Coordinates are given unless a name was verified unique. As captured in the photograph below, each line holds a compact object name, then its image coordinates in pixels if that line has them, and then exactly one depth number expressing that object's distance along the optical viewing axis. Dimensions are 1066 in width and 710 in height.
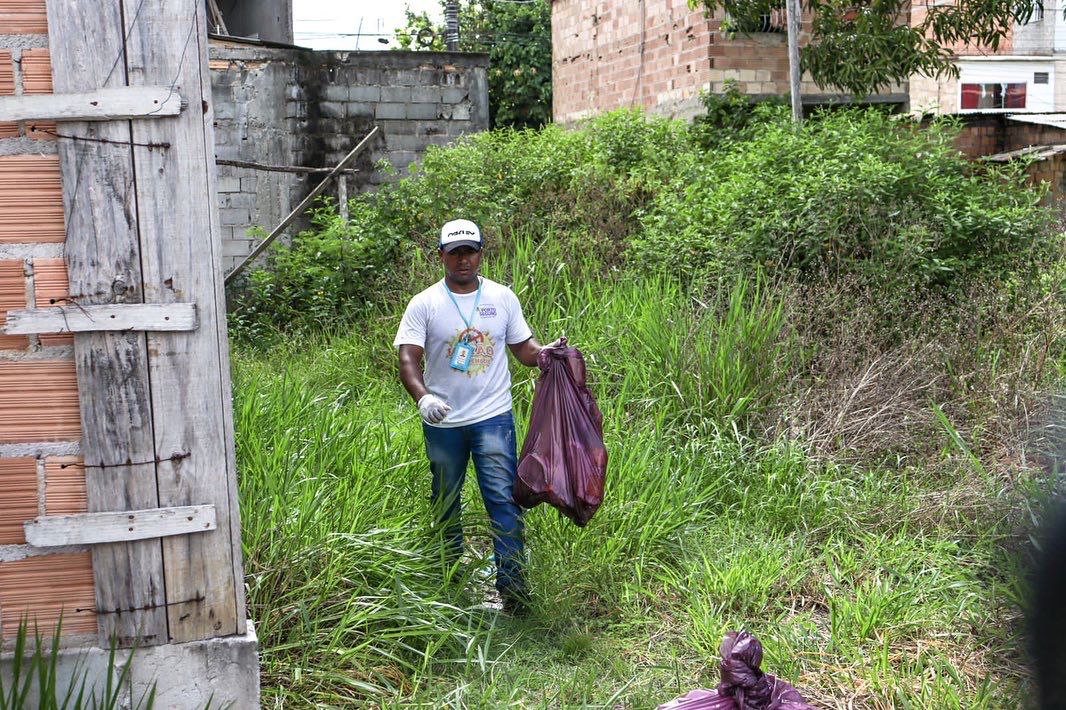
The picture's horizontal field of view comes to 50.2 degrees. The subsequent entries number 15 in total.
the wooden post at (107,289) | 3.09
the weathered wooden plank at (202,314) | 3.17
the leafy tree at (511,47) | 25.38
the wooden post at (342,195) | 11.79
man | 4.55
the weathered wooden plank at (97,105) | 3.07
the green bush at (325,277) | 10.23
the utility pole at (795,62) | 10.83
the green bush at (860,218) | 7.54
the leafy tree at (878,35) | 10.06
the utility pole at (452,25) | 23.97
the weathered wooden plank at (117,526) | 3.16
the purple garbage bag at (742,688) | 3.30
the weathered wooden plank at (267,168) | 10.81
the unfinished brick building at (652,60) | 12.31
